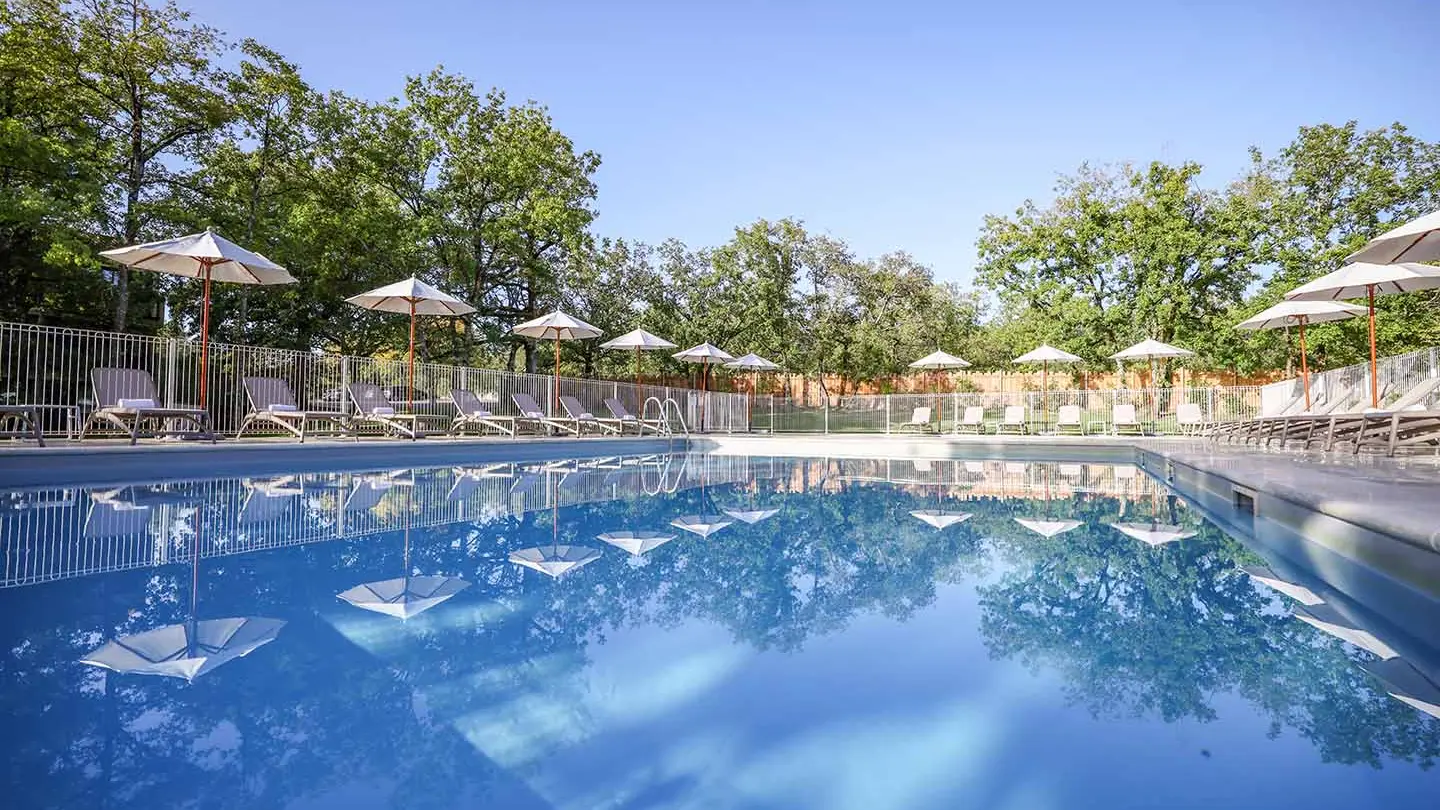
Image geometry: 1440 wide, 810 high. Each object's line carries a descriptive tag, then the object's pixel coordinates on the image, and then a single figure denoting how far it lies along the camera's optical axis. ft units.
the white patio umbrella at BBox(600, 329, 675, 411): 56.34
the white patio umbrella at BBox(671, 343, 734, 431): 62.49
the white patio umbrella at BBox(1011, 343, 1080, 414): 60.69
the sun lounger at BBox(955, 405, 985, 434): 65.36
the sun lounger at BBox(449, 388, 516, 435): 44.62
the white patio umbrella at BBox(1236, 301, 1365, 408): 38.37
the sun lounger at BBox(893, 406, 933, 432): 68.54
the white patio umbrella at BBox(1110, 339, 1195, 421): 57.21
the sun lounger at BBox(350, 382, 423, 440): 38.34
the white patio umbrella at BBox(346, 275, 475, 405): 39.70
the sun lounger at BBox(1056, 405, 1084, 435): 61.56
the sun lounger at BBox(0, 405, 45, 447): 22.85
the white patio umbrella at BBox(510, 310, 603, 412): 51.01
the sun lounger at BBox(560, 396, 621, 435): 51.60
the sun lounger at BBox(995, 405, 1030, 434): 62.59
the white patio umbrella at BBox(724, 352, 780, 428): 68.83
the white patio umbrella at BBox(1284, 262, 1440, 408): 30.19
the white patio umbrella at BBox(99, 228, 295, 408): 30.65
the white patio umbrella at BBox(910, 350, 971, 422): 63.93
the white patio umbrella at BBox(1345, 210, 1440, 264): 19.57
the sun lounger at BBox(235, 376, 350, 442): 33.47
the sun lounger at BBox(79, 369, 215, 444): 27.44
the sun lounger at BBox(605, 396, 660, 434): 55.93
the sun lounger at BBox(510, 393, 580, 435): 48.62
